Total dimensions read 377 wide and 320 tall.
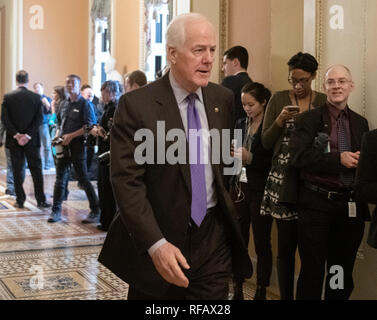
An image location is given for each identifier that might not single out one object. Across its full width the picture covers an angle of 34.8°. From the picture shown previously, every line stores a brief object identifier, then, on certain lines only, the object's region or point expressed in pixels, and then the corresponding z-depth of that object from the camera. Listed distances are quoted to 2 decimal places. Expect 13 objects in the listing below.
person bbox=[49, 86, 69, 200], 10.87
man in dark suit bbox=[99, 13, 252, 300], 2.19
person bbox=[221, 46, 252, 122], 4.63
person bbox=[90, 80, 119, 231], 6.48
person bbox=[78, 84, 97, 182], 7.22
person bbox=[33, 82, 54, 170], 13.04
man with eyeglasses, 3.38
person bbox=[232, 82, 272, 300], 4.15
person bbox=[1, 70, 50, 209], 8.29
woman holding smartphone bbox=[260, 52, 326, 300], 3.70
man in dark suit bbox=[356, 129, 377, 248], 3.05
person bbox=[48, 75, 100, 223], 7.20
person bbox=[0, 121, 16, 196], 9.19
